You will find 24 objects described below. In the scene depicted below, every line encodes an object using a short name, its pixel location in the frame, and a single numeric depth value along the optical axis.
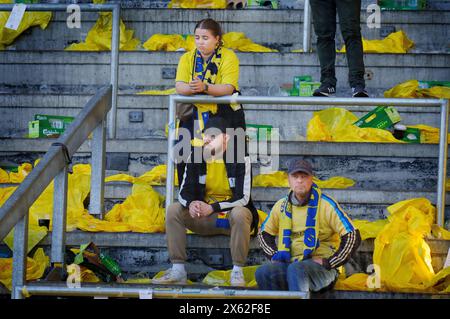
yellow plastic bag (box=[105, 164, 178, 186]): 17.33
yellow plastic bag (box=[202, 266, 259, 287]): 14.92
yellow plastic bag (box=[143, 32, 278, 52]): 20.02
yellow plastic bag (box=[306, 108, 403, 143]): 17.67
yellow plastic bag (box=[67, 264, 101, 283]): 14.87
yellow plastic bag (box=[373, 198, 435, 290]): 14.55
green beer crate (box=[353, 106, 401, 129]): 17.91
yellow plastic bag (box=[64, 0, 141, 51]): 20.42
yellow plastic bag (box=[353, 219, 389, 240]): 15.32
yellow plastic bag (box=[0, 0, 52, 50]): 20.61
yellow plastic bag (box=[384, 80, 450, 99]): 18.53
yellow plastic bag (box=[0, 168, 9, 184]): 17.44
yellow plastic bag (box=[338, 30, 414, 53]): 19.86
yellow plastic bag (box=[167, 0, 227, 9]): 21.44
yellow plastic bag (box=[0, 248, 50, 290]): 15.03
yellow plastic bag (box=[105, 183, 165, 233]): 16.03
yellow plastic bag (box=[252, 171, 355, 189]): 16.98
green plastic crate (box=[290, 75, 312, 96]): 18.73
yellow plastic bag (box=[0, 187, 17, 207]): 16.53
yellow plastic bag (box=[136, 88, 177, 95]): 19.19
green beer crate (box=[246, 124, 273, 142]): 17.73
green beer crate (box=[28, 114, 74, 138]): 18.42
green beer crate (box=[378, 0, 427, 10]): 21.19
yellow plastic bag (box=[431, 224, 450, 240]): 15.22
